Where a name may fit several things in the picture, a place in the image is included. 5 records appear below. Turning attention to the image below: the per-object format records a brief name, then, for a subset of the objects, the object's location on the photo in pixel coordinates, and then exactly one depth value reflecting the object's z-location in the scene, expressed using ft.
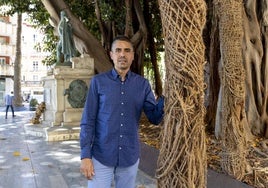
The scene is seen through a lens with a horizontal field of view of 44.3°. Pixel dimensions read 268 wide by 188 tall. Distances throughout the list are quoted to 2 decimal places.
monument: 29.45
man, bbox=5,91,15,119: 50.75
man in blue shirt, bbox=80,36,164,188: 7.36
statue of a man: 30.76
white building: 165.48
